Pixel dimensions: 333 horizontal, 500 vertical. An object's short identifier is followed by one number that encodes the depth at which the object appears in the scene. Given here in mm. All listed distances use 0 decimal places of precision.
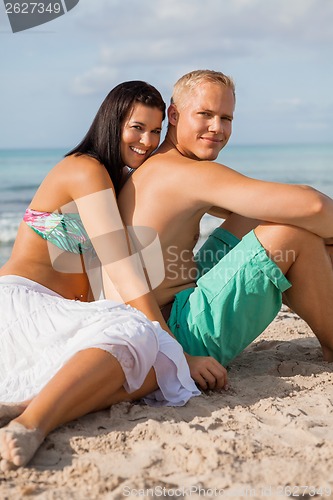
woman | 2531
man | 3059
